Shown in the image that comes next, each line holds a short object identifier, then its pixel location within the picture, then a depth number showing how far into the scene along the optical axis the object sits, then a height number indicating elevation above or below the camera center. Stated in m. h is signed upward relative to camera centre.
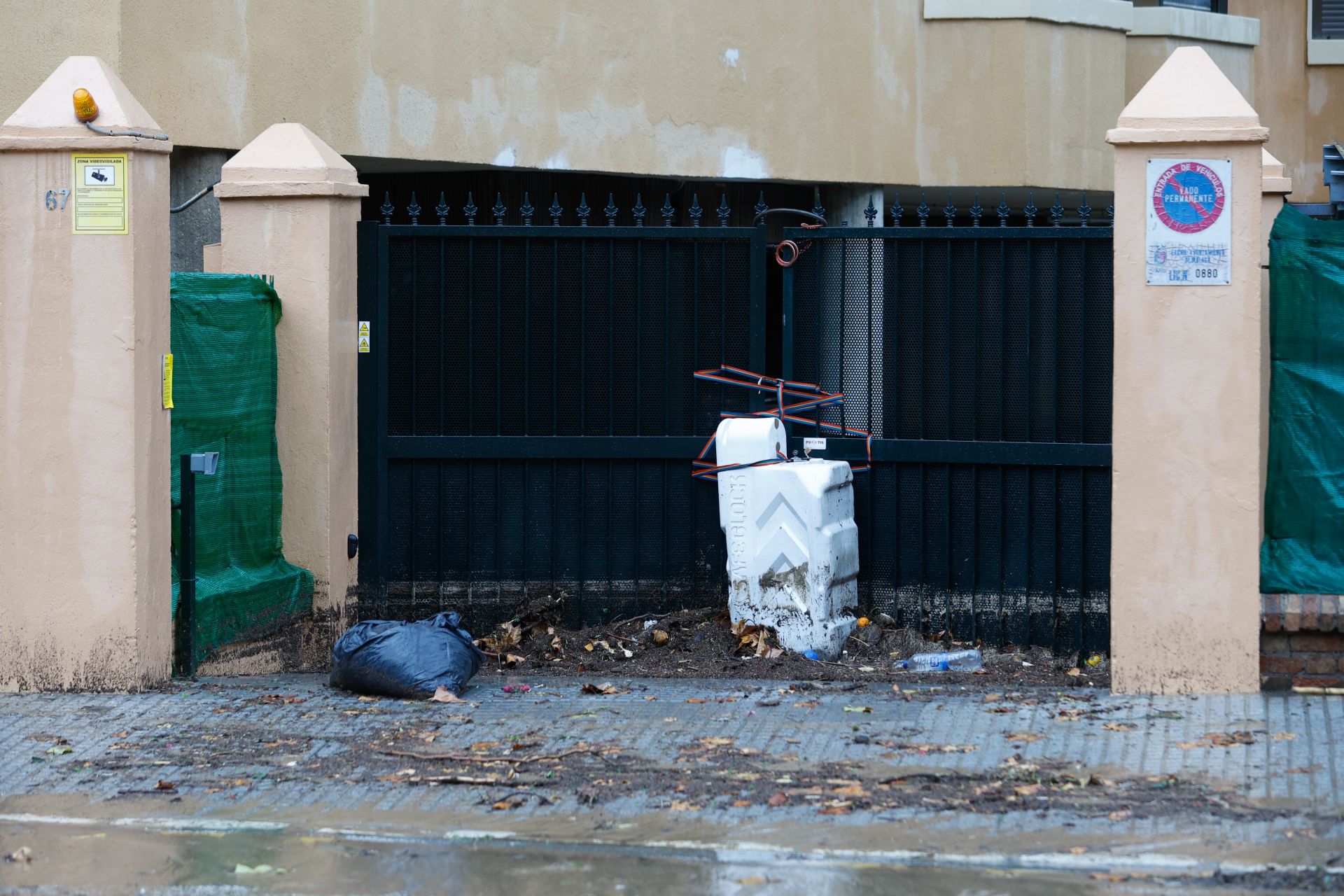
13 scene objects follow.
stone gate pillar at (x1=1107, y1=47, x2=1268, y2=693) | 14.60 +0.05
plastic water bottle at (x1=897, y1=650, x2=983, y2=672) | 16.70 -1.36
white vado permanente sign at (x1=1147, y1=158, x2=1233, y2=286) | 14.59 +0.79
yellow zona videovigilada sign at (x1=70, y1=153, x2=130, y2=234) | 15.13 +0.94
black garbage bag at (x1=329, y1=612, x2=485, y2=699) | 15.30 -1.25
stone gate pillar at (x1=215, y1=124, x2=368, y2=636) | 17.41 +0.55
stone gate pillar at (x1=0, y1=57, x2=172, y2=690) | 15.16 +0.00
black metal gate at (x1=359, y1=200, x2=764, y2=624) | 17.72 -0.04
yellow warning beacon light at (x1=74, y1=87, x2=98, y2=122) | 15.10 +1.35
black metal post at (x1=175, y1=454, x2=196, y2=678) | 15.87 -0.92
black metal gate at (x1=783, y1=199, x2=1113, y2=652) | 16.86 -0.06
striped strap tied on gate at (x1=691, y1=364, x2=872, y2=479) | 17.53 +0.01
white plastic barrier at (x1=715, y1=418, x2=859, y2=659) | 16.52 -0.74
